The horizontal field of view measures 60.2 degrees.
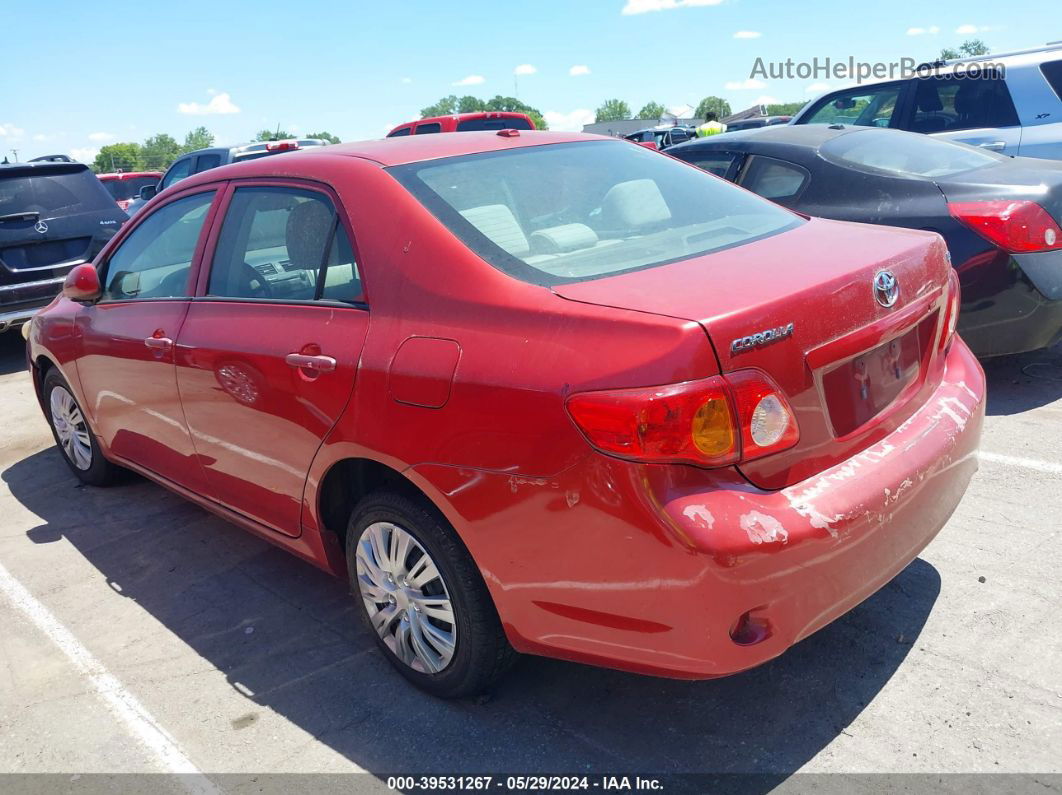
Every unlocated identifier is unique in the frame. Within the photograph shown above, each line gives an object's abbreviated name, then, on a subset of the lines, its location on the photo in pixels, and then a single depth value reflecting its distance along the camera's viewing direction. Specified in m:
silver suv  6.83
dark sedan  4.62
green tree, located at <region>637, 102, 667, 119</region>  134.70
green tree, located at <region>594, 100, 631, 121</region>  150.69
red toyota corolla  2.13
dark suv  8.05
